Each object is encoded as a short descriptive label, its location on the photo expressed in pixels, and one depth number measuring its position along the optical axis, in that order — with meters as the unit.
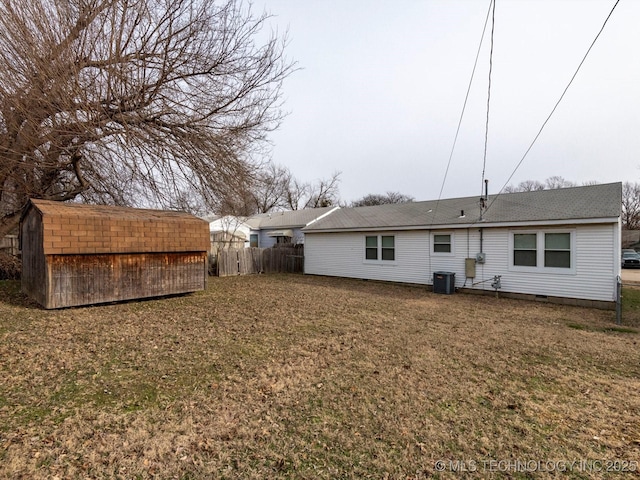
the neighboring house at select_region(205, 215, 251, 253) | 19.92
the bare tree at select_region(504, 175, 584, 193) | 52.62
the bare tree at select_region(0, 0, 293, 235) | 6.04
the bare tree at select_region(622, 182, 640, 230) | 42.03
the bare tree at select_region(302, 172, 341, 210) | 43.16
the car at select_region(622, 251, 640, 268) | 21.92
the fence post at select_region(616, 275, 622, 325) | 7.17
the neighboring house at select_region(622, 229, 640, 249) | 32.56
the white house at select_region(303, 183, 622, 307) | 8.88
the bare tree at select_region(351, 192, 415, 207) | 51.94
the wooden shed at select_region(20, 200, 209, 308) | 7.17
